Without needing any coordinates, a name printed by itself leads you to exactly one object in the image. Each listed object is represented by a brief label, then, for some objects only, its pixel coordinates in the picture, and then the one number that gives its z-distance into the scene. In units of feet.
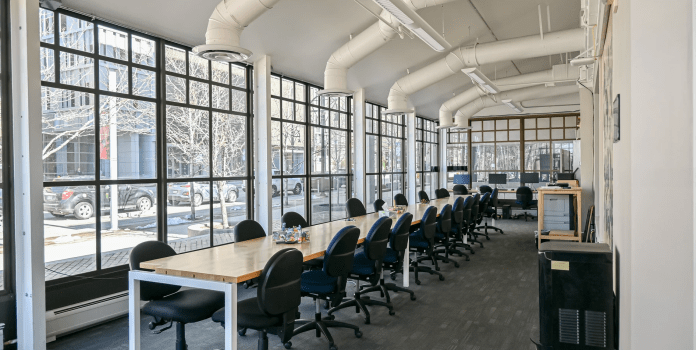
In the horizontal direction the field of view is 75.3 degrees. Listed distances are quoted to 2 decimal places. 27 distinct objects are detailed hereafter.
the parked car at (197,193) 16.99
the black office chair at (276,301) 9.45
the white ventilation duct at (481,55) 23.07
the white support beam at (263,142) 20.31
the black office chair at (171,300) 10.25
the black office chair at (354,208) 22.58
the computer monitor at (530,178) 39.40
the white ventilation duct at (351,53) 19.34
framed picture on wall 8.80
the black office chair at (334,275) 11.95
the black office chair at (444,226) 20.70
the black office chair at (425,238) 18.30
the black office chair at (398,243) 15.44
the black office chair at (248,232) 14.73
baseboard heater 12.69
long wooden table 9.75
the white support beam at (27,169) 11.71
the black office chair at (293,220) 16.88
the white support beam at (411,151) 37.76
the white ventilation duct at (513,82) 28.41
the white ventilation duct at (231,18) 13.60
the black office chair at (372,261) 13.80
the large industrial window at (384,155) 32.14
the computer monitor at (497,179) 41.14
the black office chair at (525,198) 36.91
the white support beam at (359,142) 28.91
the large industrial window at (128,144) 13.51
